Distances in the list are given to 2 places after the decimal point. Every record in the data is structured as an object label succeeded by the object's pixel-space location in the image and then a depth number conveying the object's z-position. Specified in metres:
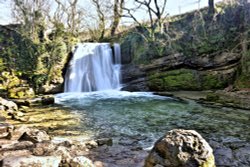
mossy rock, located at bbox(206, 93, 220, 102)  10.16
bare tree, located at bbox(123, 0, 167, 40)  16.96
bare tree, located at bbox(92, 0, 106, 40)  20.59
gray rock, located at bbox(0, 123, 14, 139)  5.79
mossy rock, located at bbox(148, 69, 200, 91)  13.94
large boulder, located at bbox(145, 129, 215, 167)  3.41
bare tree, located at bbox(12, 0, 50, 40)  14.97
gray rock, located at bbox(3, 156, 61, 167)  3.45
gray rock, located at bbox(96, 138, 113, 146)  5.33
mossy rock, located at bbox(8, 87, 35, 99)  11.98
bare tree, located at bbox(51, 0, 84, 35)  17.94
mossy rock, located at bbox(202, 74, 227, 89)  13.27
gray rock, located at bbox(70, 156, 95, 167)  3.60
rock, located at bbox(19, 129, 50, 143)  5.21
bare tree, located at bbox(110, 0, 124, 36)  19.94
